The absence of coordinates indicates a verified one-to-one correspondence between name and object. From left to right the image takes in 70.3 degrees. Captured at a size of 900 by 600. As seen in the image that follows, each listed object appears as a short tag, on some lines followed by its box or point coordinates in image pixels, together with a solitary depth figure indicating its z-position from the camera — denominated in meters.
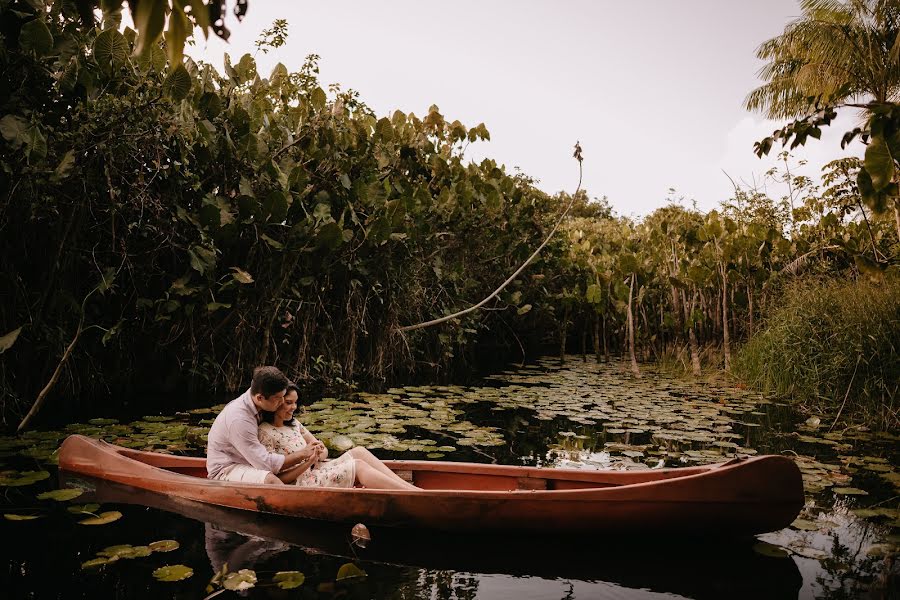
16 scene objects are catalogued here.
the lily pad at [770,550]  3.21
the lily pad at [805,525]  3.50
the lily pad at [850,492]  4.06
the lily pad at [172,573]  2.77
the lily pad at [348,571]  2.87
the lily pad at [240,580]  2.71
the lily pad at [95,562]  2.87
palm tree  14.16
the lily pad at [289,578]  2.76
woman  3.71
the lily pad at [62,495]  3.58
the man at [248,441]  3.59
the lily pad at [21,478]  3.77
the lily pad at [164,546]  3.10
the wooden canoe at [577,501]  3.09
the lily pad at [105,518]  3.39
